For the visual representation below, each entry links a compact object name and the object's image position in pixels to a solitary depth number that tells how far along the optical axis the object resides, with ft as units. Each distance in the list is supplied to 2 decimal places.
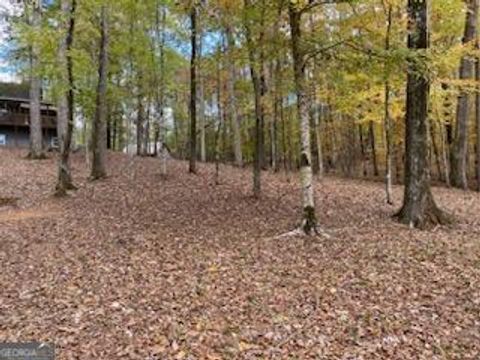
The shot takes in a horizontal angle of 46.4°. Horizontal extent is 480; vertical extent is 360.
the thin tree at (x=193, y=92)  62.85
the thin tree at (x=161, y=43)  70.85
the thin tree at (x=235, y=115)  81.25
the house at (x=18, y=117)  142.82
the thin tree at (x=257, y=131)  53.16
